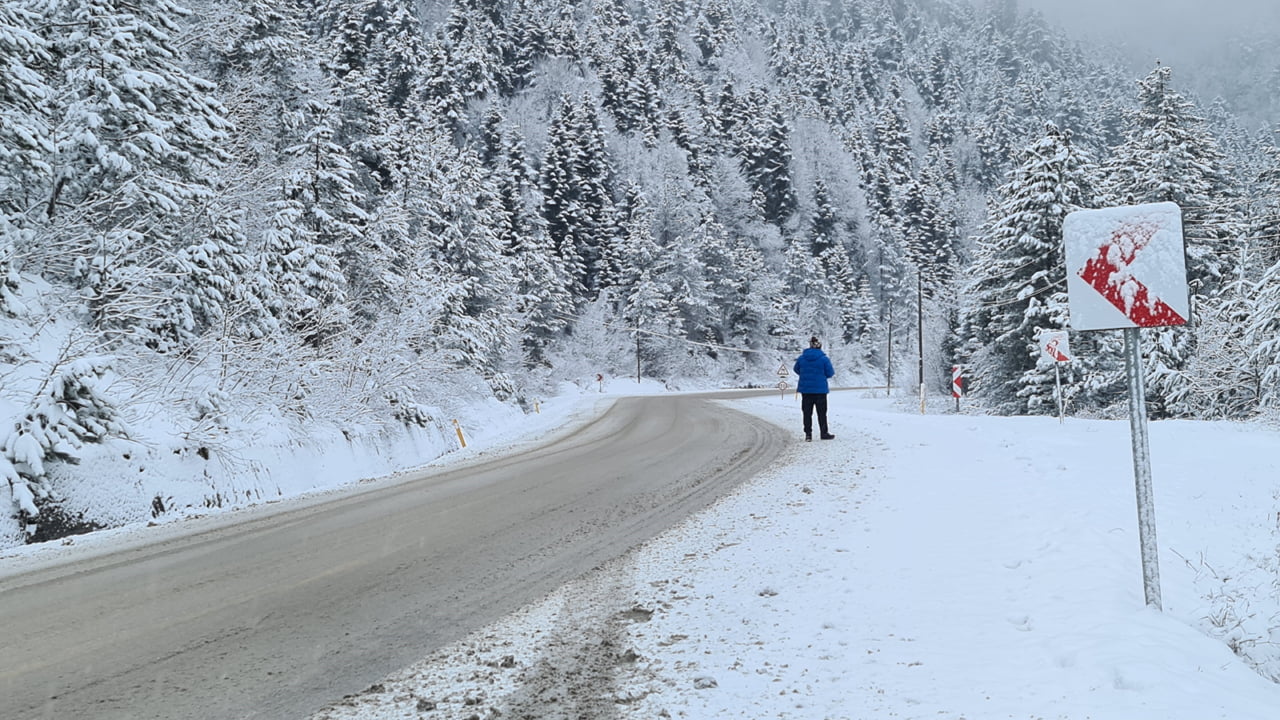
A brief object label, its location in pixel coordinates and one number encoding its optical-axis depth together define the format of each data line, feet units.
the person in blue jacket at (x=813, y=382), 43.52
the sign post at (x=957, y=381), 76.43
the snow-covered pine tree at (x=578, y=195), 204.74
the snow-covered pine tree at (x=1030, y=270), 82.79
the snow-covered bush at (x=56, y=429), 20.25
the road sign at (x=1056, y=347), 50.06
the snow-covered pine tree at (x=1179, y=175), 89.40
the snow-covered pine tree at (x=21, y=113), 28.60
